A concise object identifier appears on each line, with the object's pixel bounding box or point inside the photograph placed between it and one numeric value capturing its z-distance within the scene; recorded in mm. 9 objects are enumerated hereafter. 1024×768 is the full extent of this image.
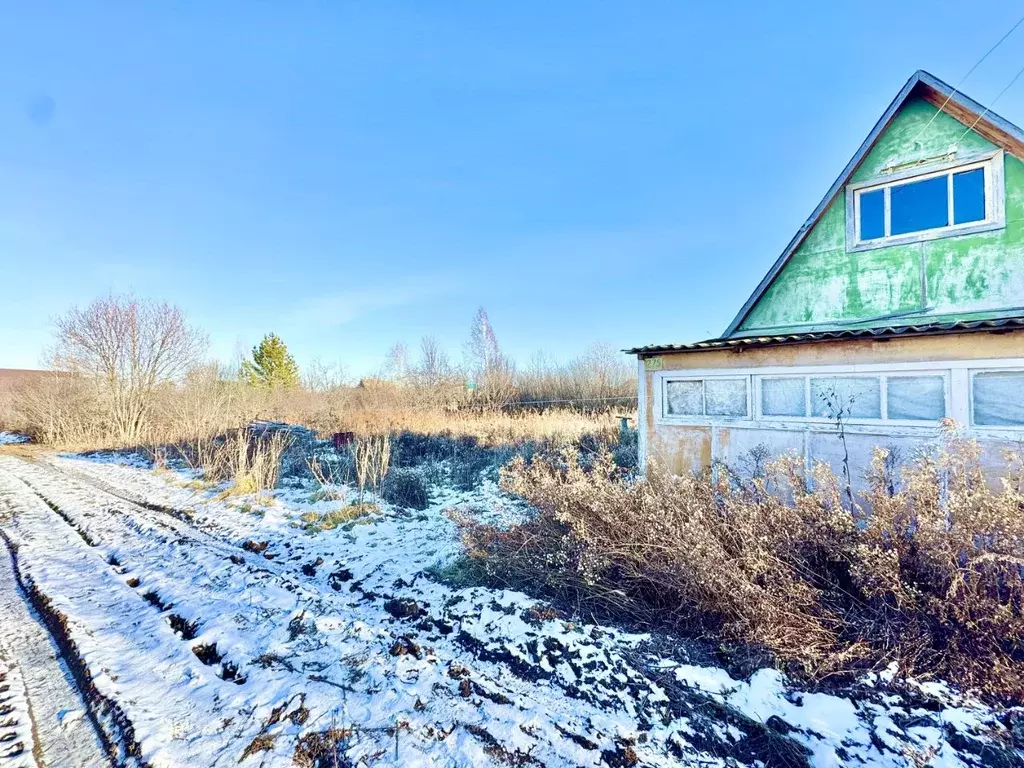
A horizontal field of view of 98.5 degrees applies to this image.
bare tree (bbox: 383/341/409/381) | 30016
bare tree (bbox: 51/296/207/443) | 16016
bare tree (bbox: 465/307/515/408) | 24938
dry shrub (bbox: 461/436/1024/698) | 2783
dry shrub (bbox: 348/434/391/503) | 7441
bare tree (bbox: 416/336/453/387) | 27359
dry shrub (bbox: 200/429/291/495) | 7535
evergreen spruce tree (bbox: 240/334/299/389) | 29484
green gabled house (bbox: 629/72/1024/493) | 4602
